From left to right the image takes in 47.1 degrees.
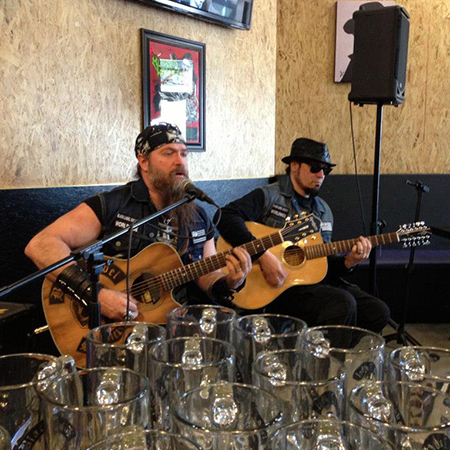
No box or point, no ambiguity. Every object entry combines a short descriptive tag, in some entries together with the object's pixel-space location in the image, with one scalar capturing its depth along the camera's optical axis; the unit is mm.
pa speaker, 2914
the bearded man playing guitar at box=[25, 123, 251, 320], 2199
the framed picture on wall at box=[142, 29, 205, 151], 3109
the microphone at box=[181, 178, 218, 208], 1735
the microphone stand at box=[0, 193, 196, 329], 1465
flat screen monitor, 3143
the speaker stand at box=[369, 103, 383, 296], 2971
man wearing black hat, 2721
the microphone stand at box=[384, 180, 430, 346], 3422
